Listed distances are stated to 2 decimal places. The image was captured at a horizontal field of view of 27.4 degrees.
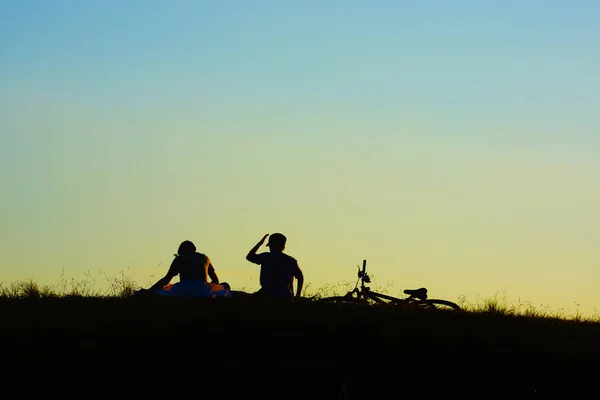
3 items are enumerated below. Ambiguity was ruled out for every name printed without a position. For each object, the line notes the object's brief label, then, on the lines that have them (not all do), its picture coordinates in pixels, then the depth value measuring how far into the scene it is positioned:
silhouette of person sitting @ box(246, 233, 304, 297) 22.12
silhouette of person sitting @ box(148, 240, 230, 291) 21.86
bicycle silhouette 20.66
